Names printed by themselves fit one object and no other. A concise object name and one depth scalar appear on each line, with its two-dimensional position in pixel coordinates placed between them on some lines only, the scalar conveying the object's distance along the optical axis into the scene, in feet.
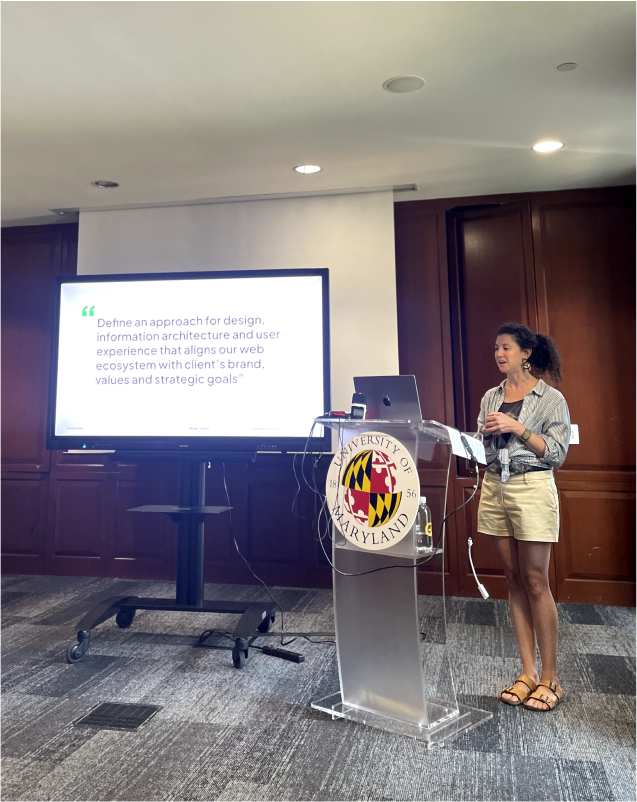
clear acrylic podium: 6.49
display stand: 9.68
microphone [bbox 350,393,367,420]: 6.94
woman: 7.25
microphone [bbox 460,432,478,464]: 6.70
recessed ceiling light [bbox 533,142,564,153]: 10.84
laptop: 6.74
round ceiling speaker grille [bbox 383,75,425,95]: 8.66
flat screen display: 10.38
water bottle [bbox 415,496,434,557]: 6.46
